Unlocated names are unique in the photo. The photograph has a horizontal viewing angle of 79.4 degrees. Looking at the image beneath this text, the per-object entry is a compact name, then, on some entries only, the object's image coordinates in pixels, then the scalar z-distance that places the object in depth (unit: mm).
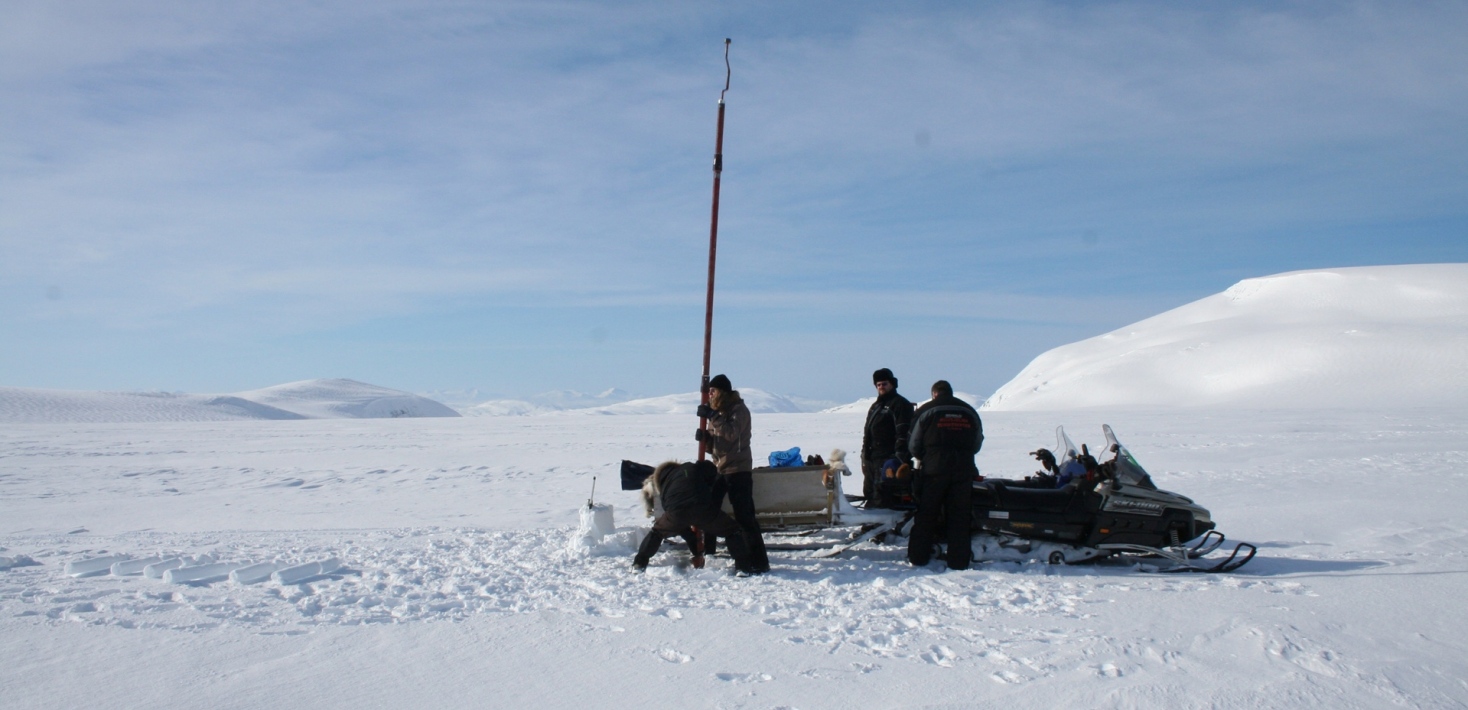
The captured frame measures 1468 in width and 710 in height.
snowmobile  6742
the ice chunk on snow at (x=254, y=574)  6199
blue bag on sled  7766
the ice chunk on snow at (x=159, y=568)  6359
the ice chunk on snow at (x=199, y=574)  6246
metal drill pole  7312
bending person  6586
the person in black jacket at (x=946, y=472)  6809
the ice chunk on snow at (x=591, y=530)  7250
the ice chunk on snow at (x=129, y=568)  6473
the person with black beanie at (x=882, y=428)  7719
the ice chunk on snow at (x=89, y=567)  6527
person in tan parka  6852
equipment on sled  7227
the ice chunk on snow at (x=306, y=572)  6257
